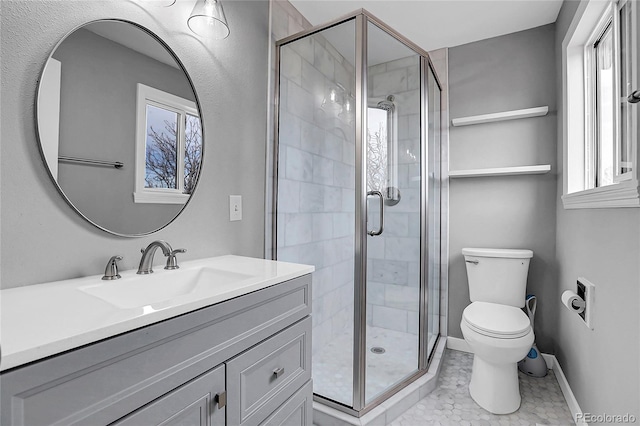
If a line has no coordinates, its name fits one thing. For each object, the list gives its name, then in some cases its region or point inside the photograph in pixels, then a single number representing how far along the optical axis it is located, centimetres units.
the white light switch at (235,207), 156
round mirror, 96
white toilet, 167
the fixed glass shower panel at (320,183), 171
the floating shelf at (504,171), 218
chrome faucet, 109
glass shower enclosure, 159
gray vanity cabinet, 54
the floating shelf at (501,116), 221
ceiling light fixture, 130
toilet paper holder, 148
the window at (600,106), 128
